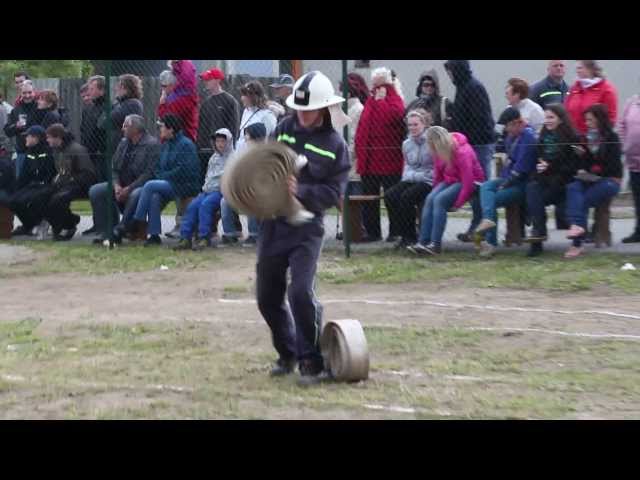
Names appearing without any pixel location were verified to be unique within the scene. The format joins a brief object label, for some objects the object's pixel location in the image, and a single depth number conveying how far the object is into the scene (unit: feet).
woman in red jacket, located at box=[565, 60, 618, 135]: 46.96
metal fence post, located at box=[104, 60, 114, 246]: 53.06
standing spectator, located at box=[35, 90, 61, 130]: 58.85
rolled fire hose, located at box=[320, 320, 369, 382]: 26.78
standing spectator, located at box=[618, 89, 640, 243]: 46.32
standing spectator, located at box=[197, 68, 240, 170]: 53.78
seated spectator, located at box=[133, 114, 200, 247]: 51.80
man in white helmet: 26.66
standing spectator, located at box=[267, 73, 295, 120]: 51.52
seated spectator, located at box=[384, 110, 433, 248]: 47.67
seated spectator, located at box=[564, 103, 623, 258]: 44.96
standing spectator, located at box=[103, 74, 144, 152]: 54.19
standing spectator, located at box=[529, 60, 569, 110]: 50.65
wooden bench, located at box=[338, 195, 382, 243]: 50.08
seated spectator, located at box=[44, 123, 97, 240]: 55.21
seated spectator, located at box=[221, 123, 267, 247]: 50.49
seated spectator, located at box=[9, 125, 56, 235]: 56.18
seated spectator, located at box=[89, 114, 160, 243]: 52.54
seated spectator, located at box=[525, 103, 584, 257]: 45.01
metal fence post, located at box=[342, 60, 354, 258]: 48.39
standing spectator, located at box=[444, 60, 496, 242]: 48.29
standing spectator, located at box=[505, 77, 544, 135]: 47.70
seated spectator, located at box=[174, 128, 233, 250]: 50.41
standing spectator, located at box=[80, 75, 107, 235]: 55.26
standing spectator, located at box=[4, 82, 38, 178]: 59.31
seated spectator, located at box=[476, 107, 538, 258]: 45.75
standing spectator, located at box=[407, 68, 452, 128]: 49.83
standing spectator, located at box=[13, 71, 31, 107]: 60.79
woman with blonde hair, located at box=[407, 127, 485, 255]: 46.32
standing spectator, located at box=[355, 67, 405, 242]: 49.70
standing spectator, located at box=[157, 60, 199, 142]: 53.69
